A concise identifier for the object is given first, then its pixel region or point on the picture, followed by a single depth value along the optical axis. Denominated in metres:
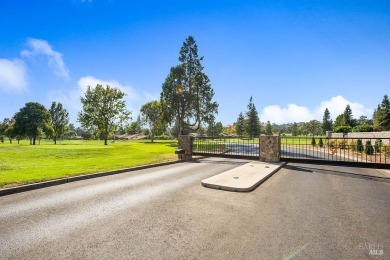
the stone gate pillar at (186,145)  16.12
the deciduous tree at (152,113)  56.77
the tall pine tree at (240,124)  90.19
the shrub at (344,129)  43.04
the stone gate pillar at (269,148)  13.53
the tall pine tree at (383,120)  53.00
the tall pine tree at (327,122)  95.06
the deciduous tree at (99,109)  40.22
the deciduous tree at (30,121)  44.78
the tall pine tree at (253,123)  77.62
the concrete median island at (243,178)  7.31
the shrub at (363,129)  38.44
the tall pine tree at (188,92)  37.78
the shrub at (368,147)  18.29
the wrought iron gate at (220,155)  14.06
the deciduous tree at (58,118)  58.52
